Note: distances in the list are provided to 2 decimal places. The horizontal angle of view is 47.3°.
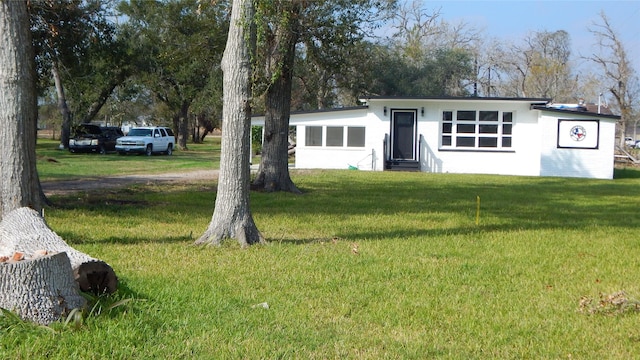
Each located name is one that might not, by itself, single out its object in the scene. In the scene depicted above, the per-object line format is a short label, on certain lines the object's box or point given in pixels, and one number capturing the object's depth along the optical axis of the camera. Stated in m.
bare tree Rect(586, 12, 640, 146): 48.75
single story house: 29.00
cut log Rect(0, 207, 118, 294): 5.87
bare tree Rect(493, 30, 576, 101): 59.88
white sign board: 28.89
